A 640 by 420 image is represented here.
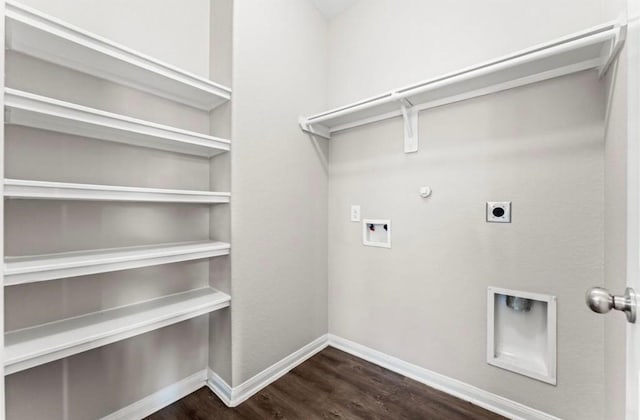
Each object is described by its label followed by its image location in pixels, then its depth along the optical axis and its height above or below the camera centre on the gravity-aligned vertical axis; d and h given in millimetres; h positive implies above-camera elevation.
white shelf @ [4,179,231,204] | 924 +67
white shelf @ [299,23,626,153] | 1053 +693
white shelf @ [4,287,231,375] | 962 -533
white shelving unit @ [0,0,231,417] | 950 +88
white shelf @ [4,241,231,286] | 937 -223
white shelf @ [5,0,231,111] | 975 +682
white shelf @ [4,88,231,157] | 953 +368
